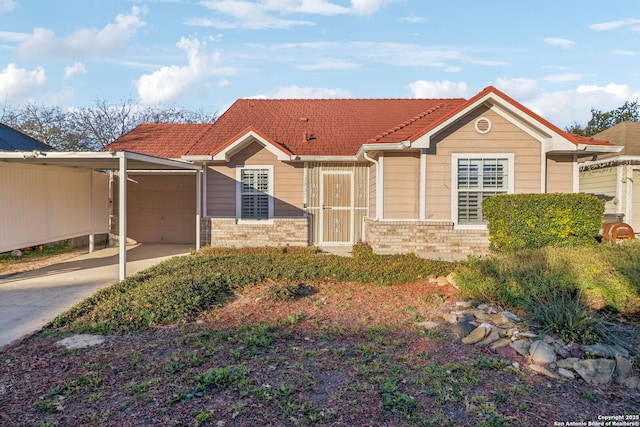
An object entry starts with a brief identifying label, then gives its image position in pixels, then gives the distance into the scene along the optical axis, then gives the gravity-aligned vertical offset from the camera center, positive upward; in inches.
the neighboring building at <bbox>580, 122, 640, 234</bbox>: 472.1 +39.9
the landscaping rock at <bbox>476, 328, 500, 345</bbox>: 172.2 -55.1
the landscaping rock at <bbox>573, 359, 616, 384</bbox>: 141.9 -56.8
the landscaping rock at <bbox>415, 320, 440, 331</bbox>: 192.9 -56.6
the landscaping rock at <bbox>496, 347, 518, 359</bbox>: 160.4 -57.8
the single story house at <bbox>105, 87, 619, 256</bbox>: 362.0 +38.8
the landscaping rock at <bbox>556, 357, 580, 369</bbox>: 148.9 -56.7
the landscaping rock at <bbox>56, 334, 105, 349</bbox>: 175.5 -61.3
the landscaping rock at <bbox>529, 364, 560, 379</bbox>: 145.1 -58.9
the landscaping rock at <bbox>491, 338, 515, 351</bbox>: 167.8 -56.0
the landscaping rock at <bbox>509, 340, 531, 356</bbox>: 160.9 -55.3
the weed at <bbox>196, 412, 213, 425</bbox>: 113.3 -60.4
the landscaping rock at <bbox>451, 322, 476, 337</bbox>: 181.9 -54.7
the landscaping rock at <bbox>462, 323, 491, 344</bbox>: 173.6 -54.6
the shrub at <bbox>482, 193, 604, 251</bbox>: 308.7 -6.4
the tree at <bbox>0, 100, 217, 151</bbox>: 840.3 +187.5
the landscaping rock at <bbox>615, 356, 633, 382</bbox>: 143.0 -56.5
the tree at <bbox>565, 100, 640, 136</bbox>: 1000.9 +241.5
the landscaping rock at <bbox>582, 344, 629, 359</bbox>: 151.3 -53.2
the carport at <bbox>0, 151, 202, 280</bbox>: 284.7 +10.2
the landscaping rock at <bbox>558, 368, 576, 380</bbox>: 144.3 -58.8
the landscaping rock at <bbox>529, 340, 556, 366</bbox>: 152.6 -55.1
